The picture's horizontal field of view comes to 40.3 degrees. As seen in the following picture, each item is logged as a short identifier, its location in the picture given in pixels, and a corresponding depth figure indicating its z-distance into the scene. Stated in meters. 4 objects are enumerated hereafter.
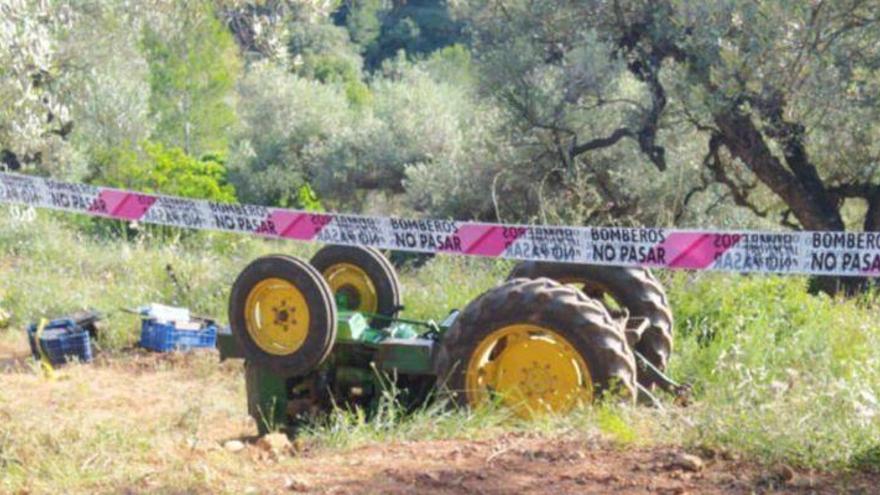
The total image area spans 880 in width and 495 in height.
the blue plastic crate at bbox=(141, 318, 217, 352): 11.03
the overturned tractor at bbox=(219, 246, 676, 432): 6.16
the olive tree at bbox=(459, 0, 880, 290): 12.67
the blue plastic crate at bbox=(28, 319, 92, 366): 10.62
